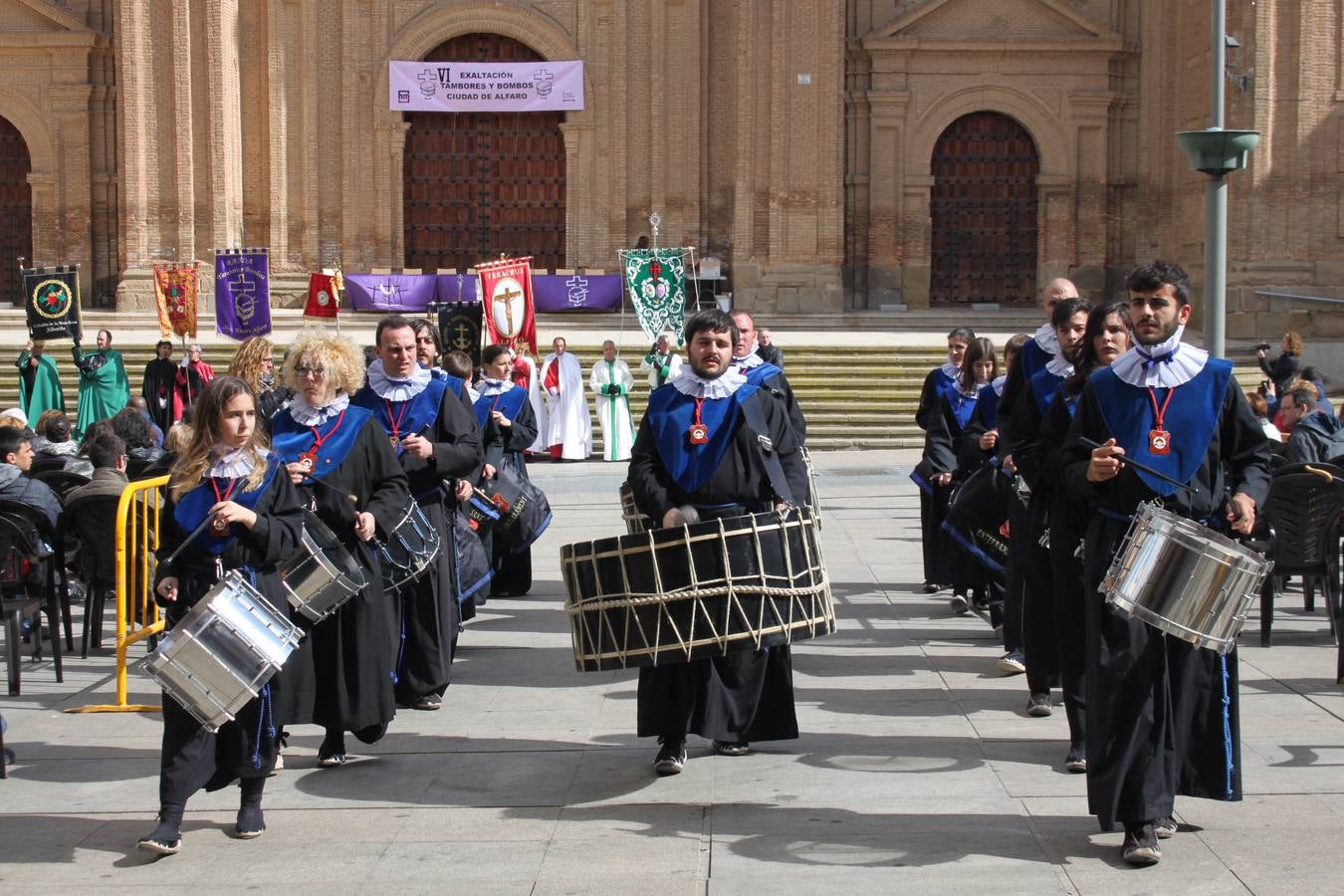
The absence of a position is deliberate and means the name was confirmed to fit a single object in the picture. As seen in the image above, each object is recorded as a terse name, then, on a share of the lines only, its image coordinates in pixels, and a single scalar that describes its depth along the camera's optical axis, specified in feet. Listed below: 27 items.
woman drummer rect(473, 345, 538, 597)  32.63
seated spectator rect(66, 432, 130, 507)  30.32
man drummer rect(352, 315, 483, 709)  25.16
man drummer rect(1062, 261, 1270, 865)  17.46
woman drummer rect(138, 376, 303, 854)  18.93
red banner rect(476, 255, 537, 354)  59.82
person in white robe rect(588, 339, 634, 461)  67.56
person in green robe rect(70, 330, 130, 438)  65.57
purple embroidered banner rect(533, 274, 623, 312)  90.79
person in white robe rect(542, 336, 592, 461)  67.21
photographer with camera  57.26
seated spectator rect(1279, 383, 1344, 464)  34.17
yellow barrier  25.91
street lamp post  38.78
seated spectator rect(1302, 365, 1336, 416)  39.34
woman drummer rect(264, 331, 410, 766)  21.48
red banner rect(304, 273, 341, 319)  71.97
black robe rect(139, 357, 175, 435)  63.46
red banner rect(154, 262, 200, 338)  67.00
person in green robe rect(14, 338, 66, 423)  65.00
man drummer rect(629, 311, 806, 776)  21.59
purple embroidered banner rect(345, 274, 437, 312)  90.74
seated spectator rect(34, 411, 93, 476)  37.45
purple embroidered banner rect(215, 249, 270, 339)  67.72
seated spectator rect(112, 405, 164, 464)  34.99
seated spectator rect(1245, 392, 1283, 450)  40.14
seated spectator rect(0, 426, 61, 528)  29.45
